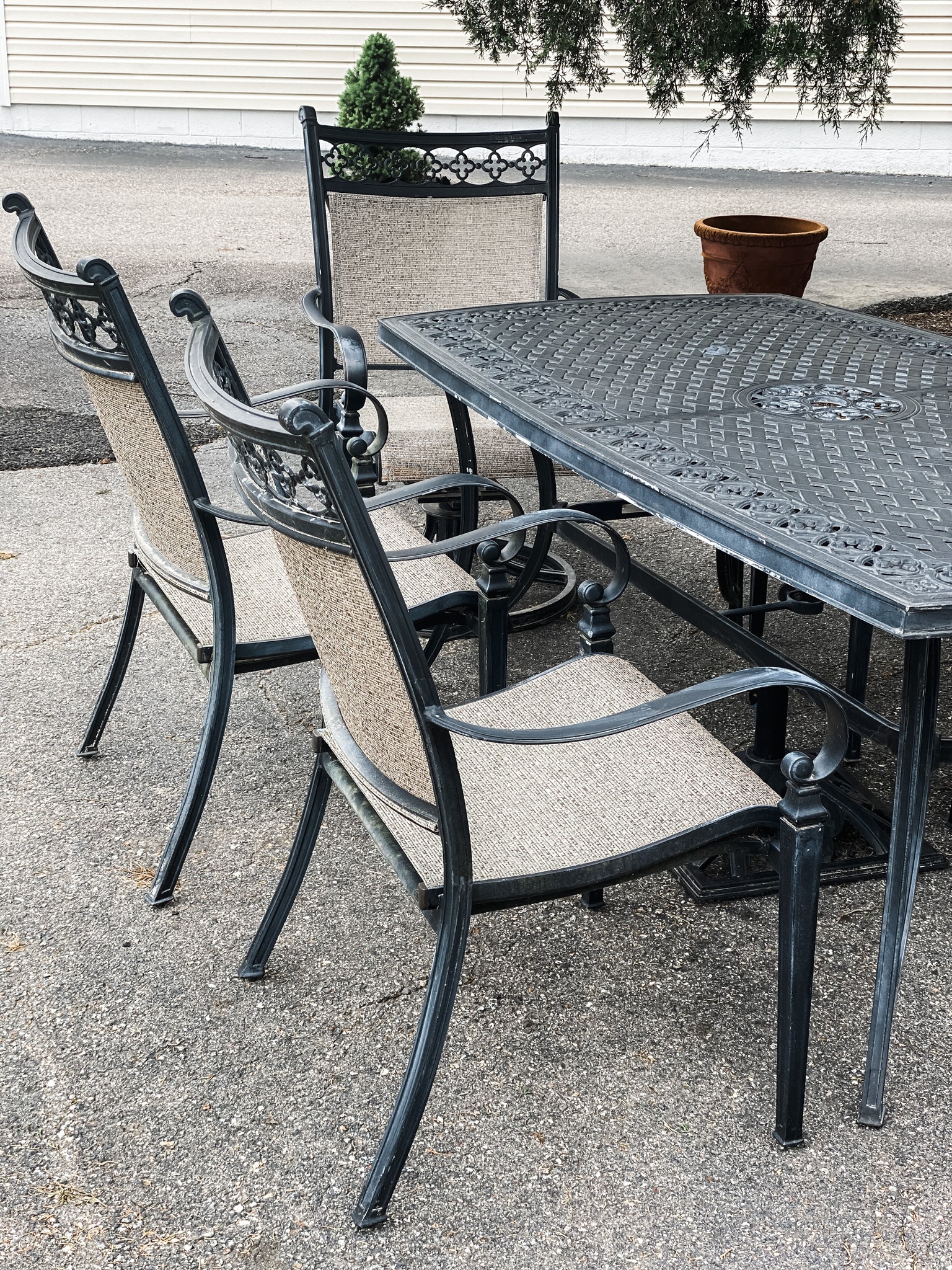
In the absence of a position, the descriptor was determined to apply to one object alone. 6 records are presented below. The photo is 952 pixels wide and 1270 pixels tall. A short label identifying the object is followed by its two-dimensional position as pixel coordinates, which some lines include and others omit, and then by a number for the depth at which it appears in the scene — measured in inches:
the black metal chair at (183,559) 86.0
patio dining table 70.6
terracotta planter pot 235.9
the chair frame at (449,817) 58.3
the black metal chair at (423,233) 157.8
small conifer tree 334.0
